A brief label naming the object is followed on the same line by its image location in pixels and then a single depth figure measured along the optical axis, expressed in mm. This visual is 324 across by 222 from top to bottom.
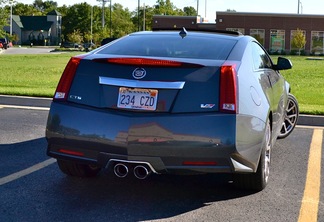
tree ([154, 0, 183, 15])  111975
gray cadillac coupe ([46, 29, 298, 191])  4211
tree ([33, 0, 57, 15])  181250
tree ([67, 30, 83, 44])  96375
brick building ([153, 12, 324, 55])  76562
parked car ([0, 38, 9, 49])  76294
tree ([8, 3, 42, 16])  147750
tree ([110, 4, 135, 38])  108938
